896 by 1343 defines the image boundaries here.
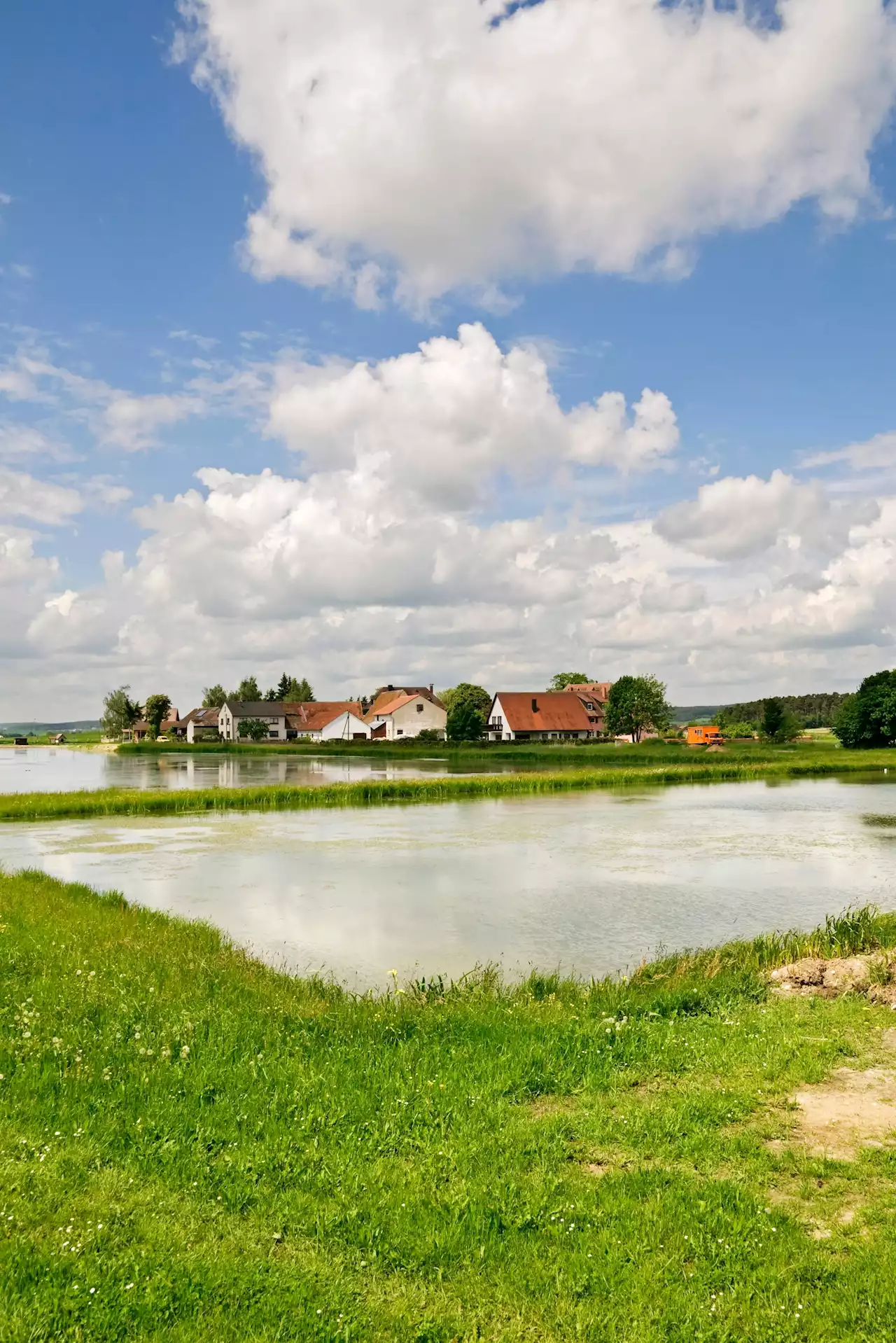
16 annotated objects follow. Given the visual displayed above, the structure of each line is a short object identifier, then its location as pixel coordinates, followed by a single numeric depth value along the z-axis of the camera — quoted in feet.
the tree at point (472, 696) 391.65
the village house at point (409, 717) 398.21
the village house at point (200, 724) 494.18
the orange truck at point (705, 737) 325.83
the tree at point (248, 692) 531.09
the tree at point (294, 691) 524.93
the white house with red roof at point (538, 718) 359.25
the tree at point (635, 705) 330.75
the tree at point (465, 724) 338.34
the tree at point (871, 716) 266.57
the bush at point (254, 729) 437.58
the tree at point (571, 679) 490.08
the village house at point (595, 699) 386.52
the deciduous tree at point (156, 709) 468.34
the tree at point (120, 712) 522.06
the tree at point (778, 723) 313.94
